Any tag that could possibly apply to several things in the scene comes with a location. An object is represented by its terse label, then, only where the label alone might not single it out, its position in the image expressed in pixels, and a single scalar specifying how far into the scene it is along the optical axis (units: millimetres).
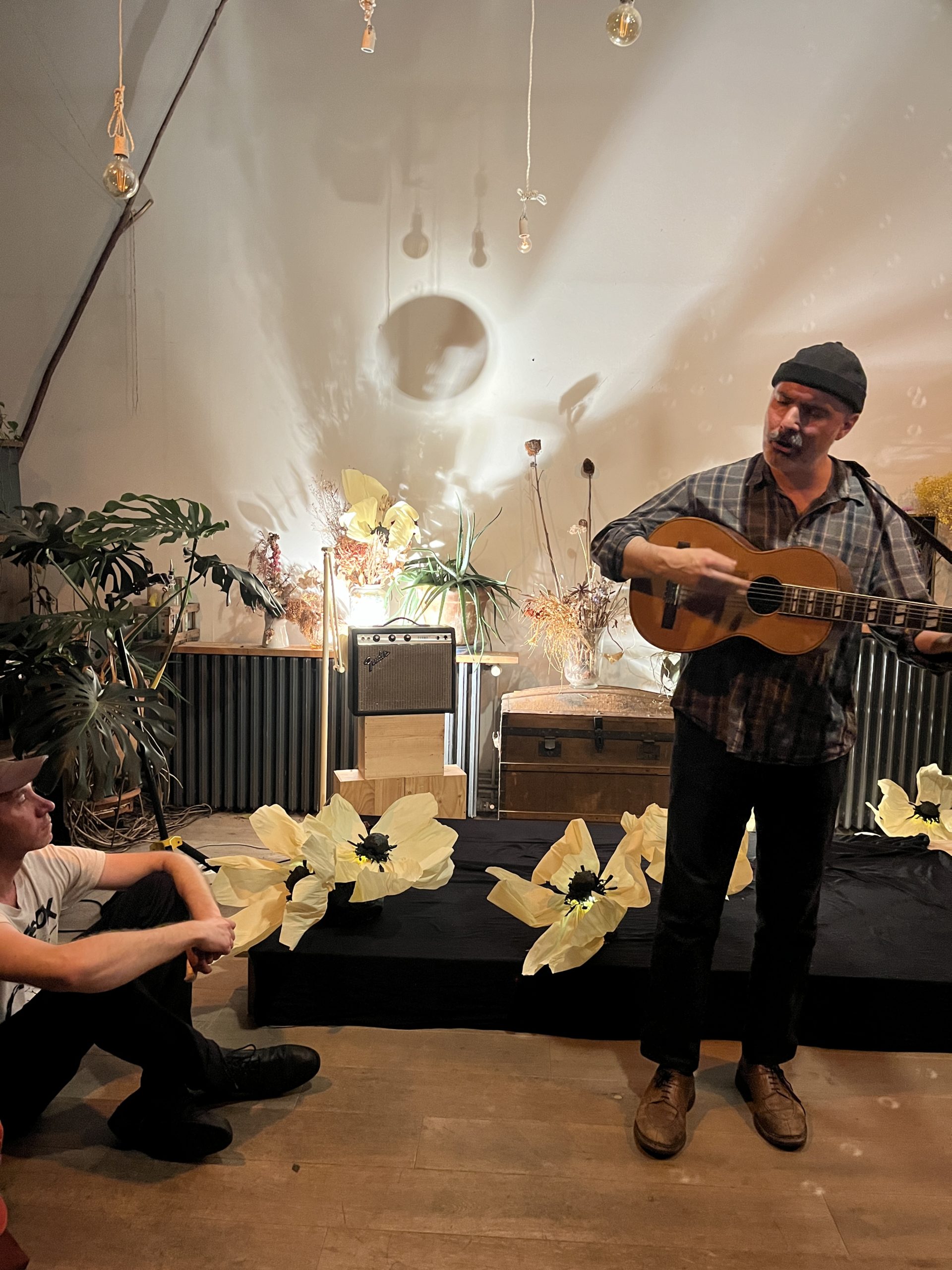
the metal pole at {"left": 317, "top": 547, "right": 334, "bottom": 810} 3203
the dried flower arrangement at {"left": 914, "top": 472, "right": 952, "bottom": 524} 3844
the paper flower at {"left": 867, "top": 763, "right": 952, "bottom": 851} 2975
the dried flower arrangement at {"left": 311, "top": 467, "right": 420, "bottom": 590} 3641
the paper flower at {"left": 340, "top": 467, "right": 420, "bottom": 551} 3629
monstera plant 2365
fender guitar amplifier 3361
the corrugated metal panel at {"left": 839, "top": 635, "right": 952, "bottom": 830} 3873
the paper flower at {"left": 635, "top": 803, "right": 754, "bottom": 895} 2420
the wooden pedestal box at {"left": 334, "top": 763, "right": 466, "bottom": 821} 3453
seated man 1445
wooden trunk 3549
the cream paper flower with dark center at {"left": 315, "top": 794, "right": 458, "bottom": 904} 2213
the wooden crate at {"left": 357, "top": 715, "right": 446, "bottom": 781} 3436
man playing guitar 1623
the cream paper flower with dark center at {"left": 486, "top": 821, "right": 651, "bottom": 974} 2076
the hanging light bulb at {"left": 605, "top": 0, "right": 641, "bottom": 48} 2434
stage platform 2100
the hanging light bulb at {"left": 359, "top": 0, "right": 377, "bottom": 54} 2584
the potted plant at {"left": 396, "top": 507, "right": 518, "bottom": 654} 3852
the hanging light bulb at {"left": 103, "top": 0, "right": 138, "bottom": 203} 2715
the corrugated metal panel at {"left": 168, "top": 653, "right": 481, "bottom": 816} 3967
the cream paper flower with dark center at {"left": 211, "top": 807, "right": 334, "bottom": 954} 2133
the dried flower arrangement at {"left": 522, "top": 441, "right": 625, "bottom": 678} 3807
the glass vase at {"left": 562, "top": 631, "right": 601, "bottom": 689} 3803
